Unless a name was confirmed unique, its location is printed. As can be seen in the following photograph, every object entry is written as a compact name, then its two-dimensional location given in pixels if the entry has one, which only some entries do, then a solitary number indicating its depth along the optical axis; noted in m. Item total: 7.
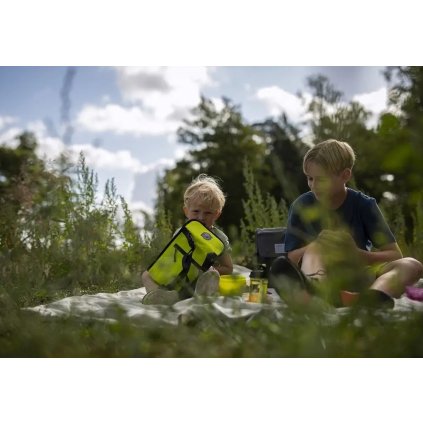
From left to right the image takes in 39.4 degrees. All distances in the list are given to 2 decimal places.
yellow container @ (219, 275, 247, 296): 3.71
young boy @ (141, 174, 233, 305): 4.33
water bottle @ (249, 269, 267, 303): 3.70
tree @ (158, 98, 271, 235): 24.50
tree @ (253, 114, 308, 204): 21.69
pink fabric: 3.56
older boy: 3.25
